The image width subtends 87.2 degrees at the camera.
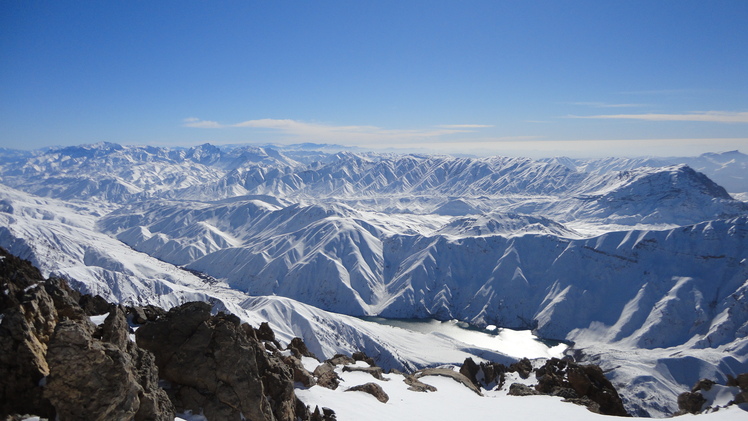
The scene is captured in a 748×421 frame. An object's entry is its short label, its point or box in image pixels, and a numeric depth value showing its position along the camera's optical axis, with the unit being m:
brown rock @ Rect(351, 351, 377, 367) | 64.44
